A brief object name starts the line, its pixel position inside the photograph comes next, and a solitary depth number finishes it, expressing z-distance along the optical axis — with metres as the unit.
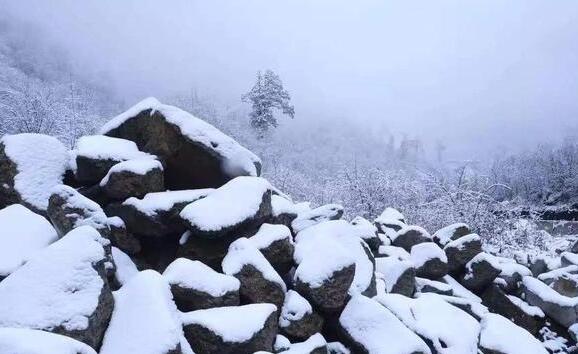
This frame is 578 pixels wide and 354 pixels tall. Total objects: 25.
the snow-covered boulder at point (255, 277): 4.32
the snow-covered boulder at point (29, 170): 5.30
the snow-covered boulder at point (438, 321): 5.00
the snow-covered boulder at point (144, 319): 3.14
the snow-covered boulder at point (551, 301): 6.76
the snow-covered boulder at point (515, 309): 6.86
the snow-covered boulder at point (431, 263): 7.22
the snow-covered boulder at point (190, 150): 5.82
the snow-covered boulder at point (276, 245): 4.91
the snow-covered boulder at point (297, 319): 4.33
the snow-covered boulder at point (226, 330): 3.57
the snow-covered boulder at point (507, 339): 5.25
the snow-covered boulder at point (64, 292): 3.09
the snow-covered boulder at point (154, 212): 5.04
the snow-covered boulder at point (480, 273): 7.27
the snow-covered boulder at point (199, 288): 3.96
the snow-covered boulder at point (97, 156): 5.60
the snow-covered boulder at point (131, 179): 5.26
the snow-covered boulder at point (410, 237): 8.05
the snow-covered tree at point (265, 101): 29.66
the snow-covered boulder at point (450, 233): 8.33
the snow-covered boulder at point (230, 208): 4.75
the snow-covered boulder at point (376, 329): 4.34
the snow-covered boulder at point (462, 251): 7.53
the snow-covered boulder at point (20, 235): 3.94
